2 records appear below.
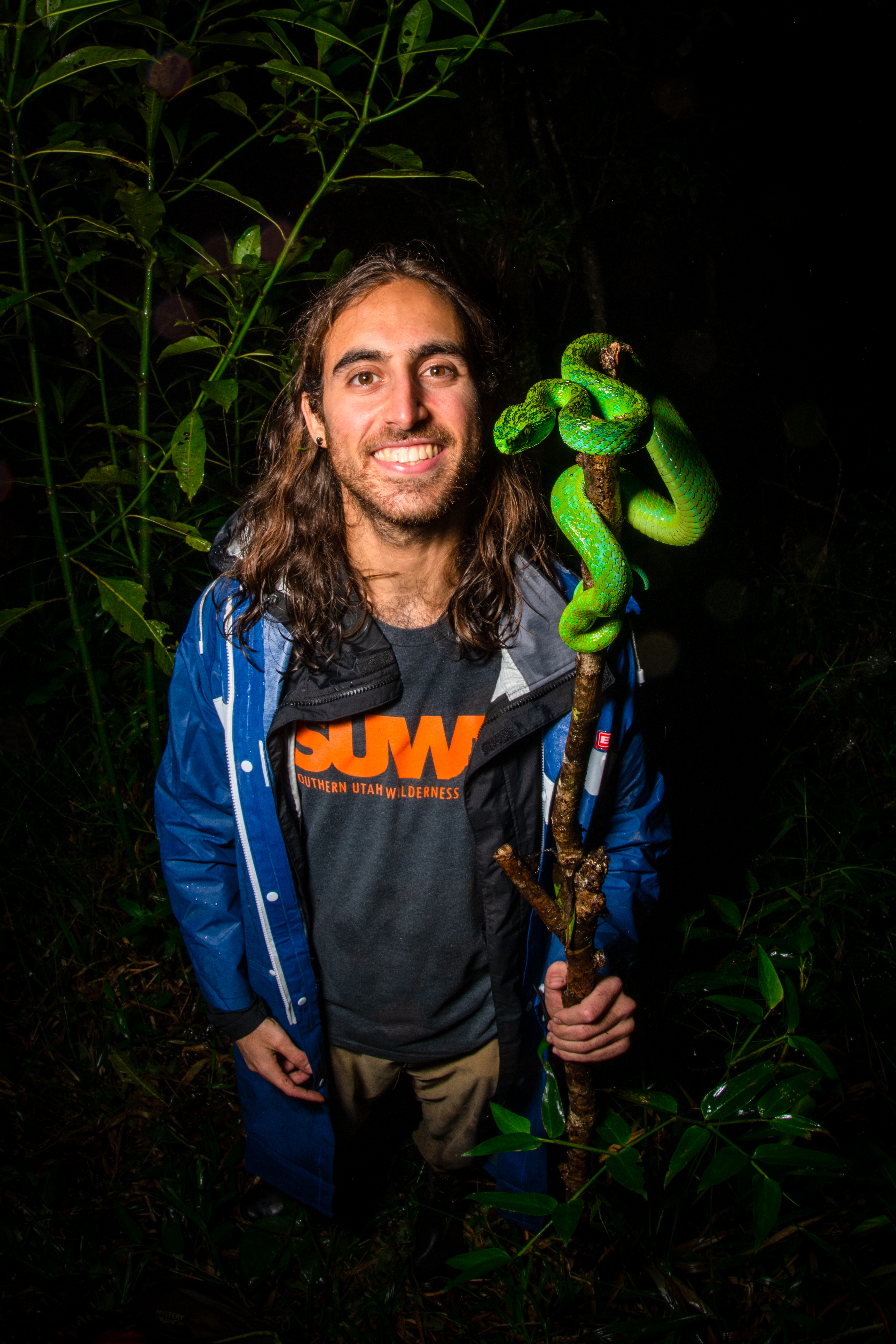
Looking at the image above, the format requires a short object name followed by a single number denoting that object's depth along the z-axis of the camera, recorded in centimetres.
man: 67
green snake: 44
